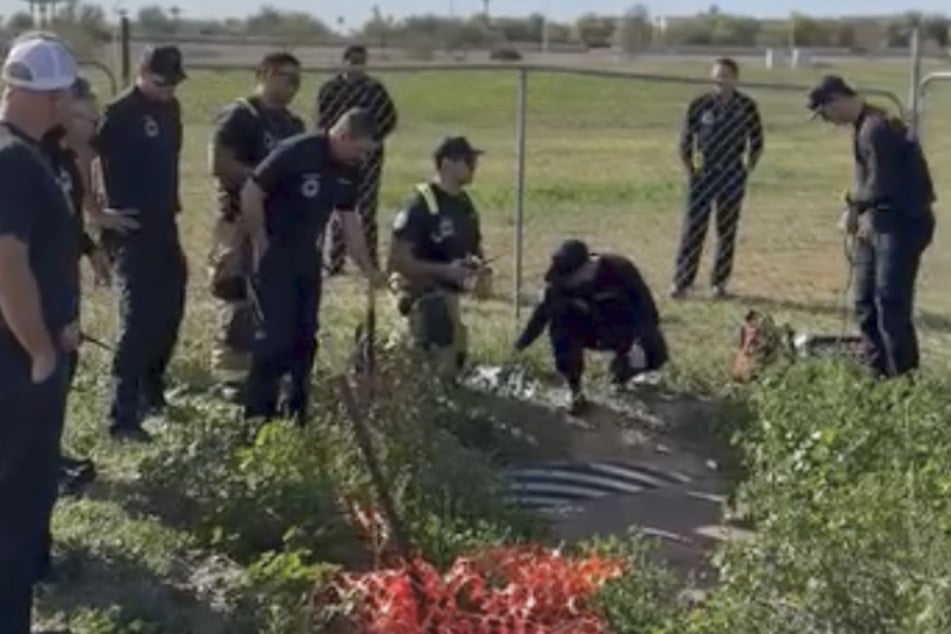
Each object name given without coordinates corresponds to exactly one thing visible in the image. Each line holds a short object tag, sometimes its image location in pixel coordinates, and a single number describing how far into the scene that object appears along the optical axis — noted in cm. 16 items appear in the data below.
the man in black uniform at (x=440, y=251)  981
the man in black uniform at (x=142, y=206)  845
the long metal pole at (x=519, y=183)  1172
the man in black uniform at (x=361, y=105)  1282
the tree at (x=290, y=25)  4562
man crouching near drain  1007
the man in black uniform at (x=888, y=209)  1012
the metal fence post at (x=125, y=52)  1121
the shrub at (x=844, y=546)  550
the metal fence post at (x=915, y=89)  1162
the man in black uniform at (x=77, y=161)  686
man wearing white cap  558
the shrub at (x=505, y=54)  4512
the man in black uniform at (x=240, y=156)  972
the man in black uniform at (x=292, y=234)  844
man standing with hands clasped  1326
